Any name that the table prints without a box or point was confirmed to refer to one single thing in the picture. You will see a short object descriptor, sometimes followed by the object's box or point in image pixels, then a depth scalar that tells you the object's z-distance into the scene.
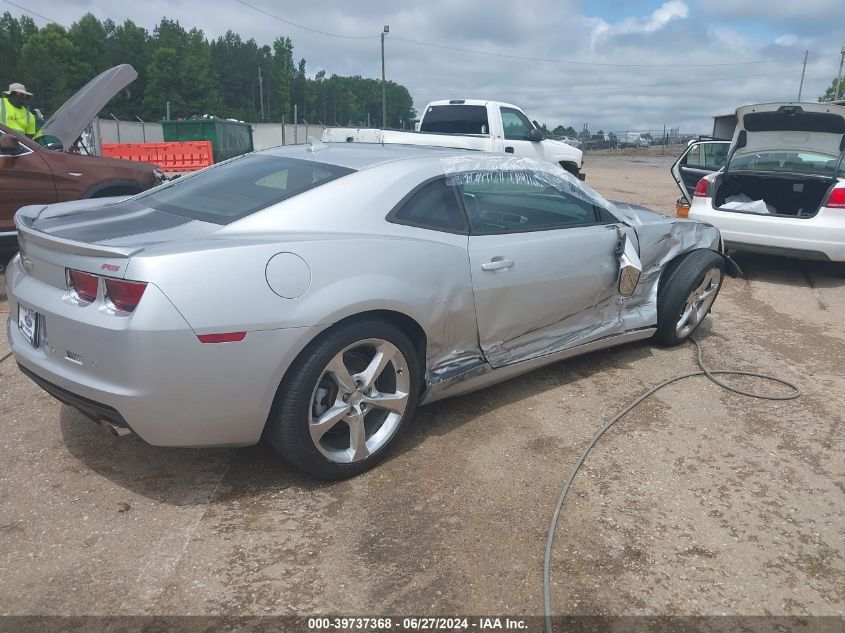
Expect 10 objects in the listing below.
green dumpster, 23.38
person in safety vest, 7.86
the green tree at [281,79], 106.50
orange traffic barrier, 17.86
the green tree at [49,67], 66.81
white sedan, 7.00
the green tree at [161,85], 79.56
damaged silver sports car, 2.50
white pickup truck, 10.37
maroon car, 6.42
